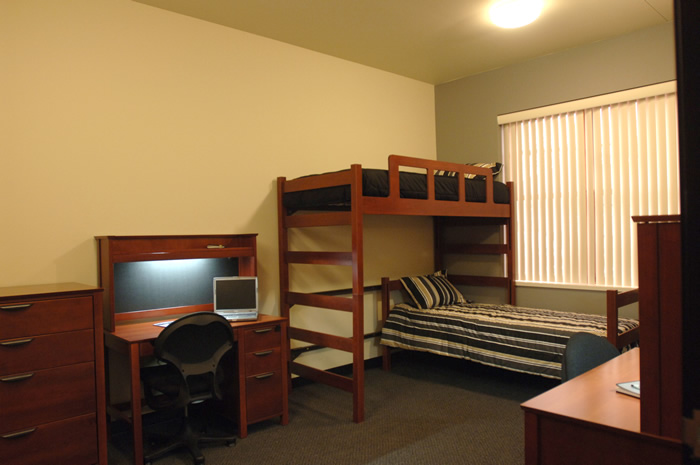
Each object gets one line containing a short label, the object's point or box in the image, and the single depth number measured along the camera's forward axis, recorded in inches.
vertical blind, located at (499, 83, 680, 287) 147.8
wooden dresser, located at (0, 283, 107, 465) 87.0
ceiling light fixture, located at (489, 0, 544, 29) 128.8
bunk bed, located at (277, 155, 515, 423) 124.0
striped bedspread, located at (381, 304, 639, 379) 130.0
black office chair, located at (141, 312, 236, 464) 100.3
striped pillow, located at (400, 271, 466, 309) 169.9
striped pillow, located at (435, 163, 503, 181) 172.1
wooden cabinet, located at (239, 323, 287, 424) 116.2
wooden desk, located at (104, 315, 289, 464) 113.7
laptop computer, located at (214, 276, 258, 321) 125.0
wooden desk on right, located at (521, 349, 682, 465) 45.1
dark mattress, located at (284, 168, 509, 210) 128.0
